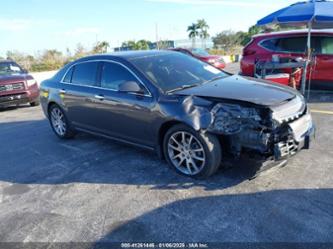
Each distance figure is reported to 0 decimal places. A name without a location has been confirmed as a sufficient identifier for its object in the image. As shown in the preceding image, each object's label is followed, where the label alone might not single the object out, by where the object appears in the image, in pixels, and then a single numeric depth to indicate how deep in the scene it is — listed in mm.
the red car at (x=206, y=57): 16256
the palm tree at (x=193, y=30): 57531
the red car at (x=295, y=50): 7715
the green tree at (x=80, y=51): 31838
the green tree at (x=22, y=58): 26162
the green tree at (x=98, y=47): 33625
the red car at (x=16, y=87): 9797
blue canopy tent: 6911
